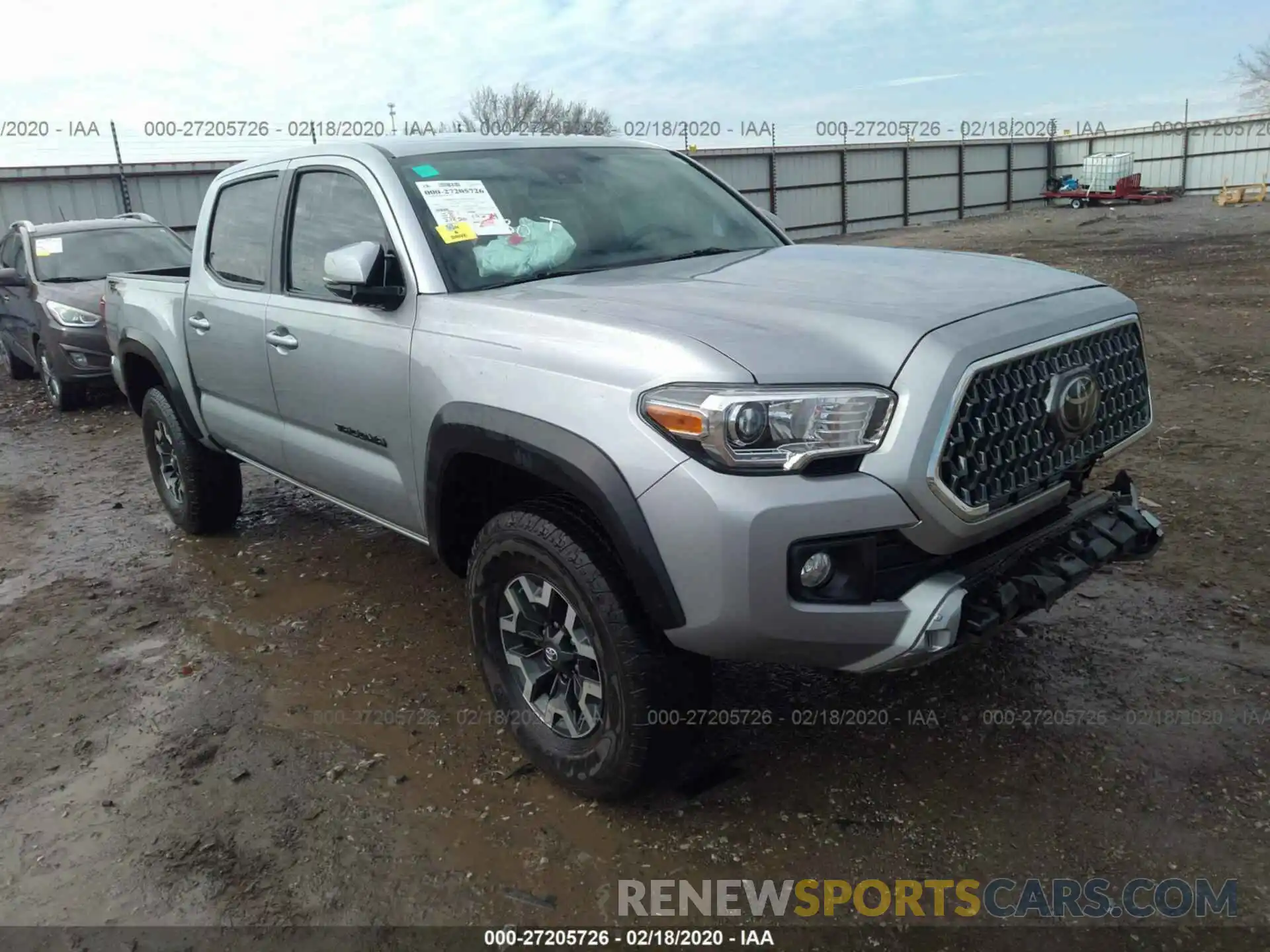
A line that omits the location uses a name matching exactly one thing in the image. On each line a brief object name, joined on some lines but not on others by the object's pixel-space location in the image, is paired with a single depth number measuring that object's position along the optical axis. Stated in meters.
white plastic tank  34.50
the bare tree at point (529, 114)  42.09
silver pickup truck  2.32
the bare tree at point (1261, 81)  48.72
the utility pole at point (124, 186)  19.00
